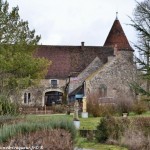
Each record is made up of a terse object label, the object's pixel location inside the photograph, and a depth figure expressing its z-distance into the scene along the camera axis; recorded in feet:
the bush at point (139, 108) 117.19
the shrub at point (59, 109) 142.94
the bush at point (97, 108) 111.87
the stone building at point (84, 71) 174.81
